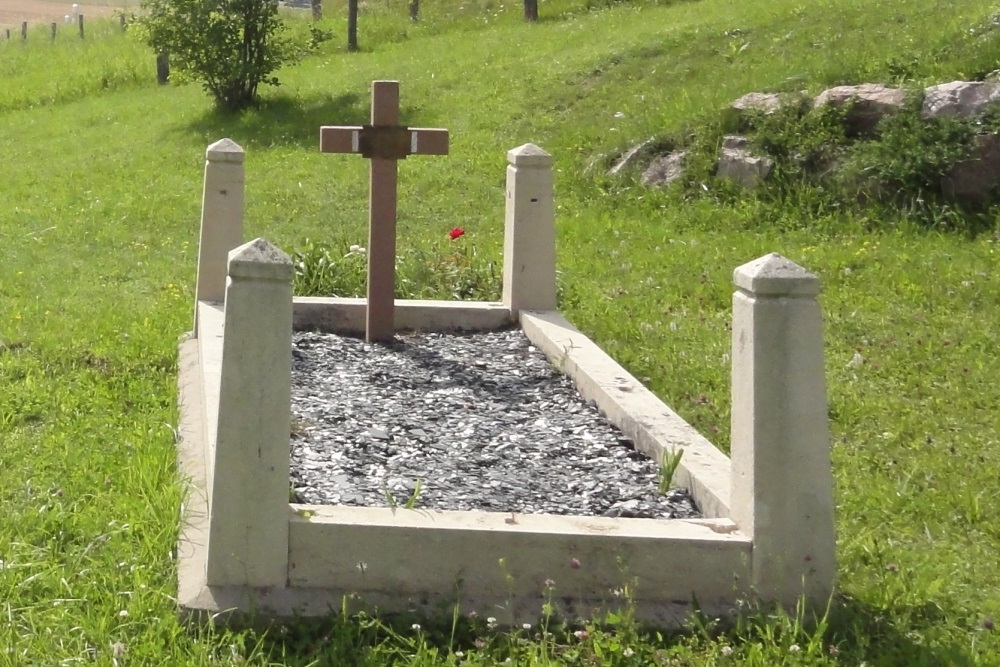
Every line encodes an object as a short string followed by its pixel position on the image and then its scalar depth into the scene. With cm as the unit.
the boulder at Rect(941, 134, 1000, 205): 1074
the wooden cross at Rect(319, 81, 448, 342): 721
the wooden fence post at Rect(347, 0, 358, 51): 2448
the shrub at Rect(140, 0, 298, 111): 1859
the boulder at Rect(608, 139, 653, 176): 1288
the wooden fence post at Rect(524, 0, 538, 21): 2586
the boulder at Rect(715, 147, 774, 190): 1171
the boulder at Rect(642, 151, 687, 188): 1236
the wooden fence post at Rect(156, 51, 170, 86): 2414
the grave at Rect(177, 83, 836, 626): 394
